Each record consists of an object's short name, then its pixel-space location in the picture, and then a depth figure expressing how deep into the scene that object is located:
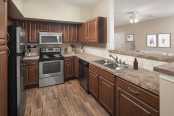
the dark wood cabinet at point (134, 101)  1.08
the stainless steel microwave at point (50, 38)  3.37
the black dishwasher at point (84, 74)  2.71
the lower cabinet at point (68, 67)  3.54
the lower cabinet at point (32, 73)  3.00
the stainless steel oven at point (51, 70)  3.14
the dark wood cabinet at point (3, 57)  1.18
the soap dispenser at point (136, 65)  1.81
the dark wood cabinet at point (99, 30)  2.80
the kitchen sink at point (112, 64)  2.18
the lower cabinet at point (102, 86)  1.78
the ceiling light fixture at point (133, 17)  4.51
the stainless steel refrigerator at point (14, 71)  1.58
